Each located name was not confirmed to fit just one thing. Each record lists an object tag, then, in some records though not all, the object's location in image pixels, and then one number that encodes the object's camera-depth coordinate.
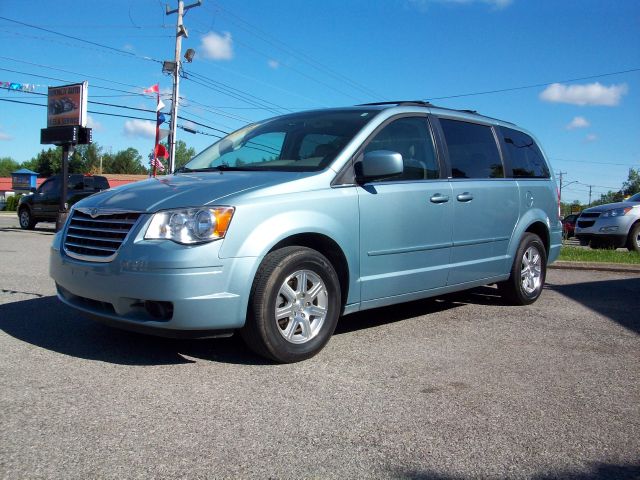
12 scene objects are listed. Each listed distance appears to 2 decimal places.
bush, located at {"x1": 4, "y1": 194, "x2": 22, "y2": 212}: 50.07
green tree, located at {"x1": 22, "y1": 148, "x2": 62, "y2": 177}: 106.19
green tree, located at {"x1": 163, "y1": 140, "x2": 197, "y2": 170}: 99.01
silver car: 13.59
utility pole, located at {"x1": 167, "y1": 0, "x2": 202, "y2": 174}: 28.94
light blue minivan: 3.66
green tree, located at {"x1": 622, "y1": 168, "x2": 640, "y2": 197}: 93.81
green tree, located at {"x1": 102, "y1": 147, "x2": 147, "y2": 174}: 113.69
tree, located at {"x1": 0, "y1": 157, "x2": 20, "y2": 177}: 146.50
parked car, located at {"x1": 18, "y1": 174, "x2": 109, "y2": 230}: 19.39
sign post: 17.22
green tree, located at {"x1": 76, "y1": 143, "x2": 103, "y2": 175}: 109.38
